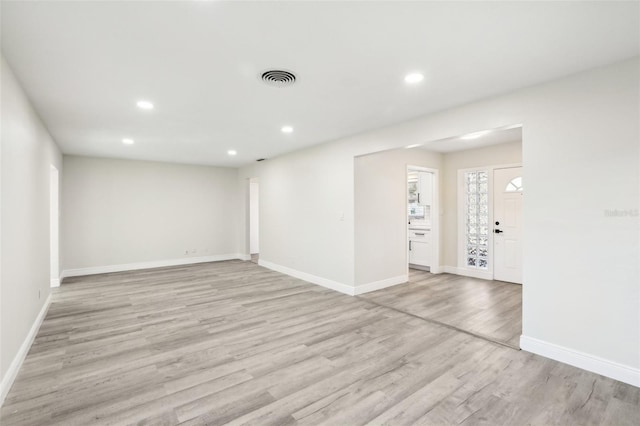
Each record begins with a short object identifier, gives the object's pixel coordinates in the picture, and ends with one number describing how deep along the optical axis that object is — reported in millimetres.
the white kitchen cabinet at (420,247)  6557
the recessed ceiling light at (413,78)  2644
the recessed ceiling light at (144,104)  3305
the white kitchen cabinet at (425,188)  6586
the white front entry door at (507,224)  5500
